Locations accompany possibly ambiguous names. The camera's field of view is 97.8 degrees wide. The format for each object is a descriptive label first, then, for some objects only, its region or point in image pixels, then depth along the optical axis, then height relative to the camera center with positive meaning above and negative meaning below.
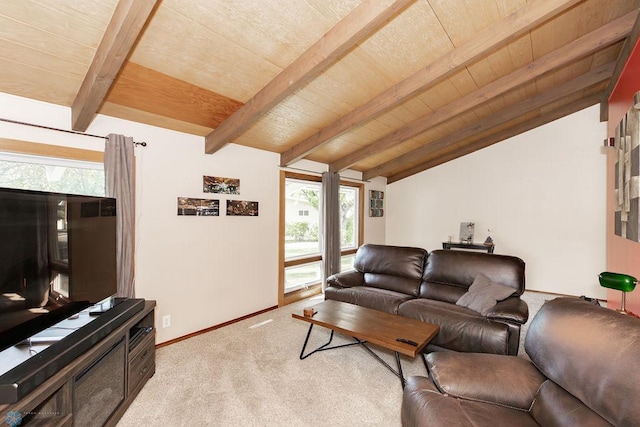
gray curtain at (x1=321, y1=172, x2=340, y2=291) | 4.63 -0.24
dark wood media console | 1.27 -0.96
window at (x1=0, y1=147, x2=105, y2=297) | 1.65 +0.27
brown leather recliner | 1.09 -0.83
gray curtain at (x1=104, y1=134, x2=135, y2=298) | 2.43 +0.15
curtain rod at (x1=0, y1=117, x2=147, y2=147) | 2.02 +0.65
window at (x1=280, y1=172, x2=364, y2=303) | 4.30 -0.41
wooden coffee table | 2.05 -0.97
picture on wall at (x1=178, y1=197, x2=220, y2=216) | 3.01 +0.04
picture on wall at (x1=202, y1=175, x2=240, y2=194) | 3.22 +0.31
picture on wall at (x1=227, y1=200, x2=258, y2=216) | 3.47 +0.04
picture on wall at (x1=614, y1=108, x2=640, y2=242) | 2.07 +0.29
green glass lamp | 1.51 -0.40
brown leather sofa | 2.32 -0.90
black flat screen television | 1.35 -0.28
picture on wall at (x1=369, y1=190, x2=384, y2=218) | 5.99 +0.16
